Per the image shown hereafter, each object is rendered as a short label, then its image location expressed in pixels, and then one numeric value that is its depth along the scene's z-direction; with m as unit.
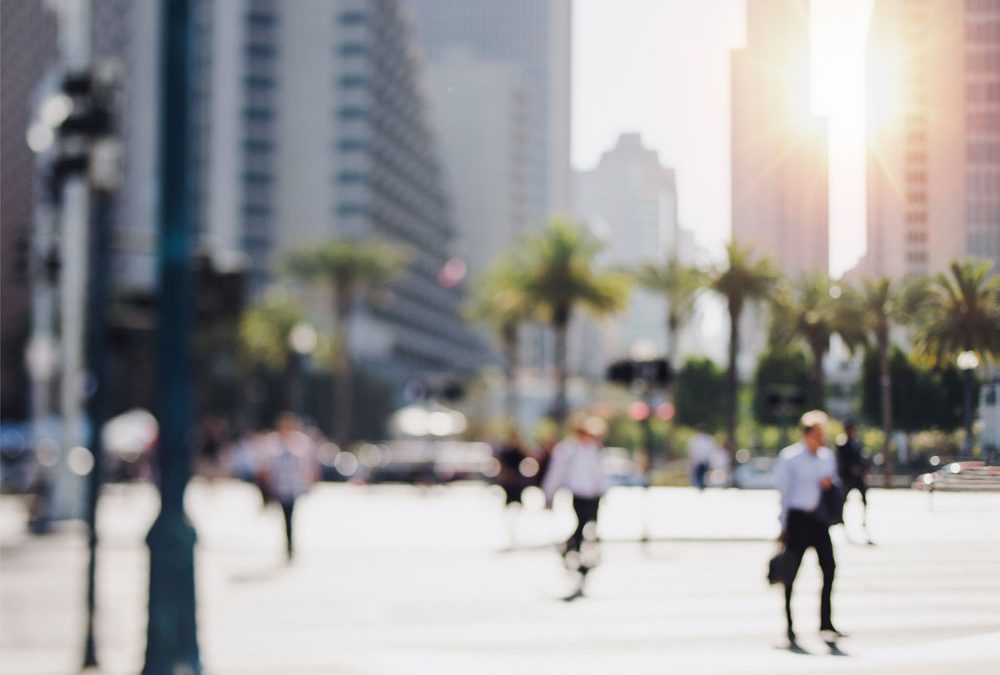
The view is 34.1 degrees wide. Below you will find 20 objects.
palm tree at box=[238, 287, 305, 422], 87.81
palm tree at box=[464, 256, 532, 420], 65.44
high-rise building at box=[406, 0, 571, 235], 192.12
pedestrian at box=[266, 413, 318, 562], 21.20
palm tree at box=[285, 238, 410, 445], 86.00
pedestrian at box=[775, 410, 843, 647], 10.84
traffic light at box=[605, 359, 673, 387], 25.30
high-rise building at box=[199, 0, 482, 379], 128.62
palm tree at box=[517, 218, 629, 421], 64.50
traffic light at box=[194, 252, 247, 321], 11.28
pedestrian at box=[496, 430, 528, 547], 25.08
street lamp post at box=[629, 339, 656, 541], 25.28
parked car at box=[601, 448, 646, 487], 59.72
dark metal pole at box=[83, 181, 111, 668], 11.05
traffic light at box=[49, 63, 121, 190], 14.87
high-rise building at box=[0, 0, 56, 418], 149.25
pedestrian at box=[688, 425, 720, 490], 33.31
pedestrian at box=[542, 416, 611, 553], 18.31
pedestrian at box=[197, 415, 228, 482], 40.97
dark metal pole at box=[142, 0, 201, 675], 9.03
